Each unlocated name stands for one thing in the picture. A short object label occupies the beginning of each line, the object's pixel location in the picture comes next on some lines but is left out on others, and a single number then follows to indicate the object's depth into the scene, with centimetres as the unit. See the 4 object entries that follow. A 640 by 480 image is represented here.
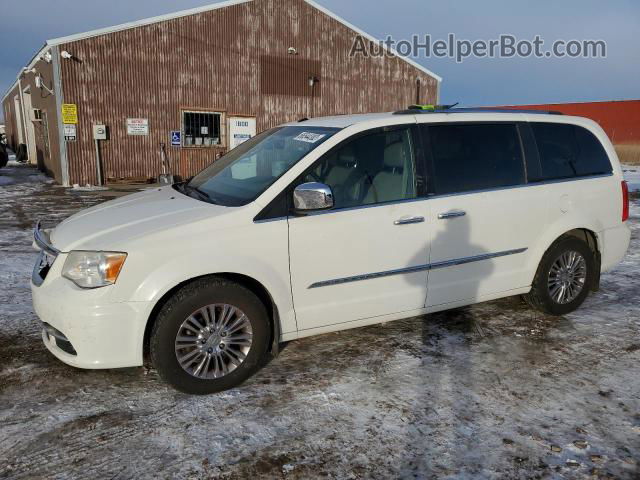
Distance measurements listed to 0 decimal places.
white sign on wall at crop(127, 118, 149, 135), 1570
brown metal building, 1489
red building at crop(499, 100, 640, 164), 3055
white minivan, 306
